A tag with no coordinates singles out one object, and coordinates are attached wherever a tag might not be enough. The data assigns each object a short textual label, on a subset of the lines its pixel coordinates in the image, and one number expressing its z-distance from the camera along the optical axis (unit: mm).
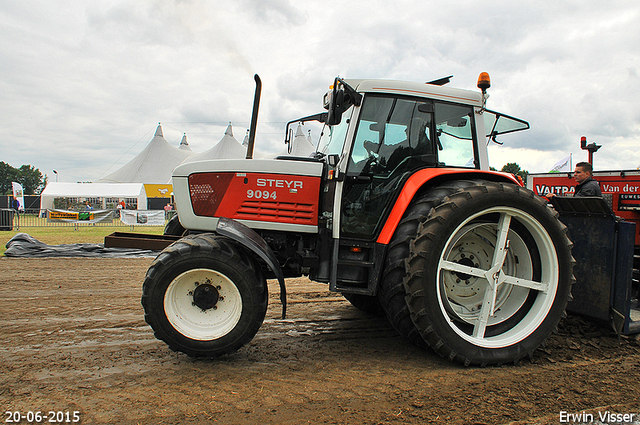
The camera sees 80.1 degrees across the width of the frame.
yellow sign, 27281
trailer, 3162
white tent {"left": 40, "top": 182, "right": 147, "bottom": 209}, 24438
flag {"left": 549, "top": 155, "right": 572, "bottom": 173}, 10961
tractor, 2857
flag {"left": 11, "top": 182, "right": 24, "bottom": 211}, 21728
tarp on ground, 8273
